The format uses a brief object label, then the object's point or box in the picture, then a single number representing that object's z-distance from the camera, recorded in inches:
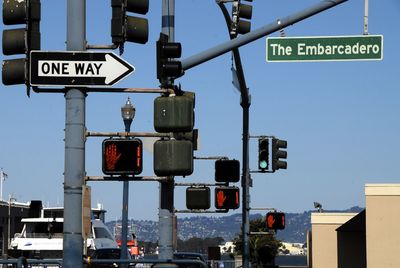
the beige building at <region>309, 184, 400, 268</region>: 1502.2
